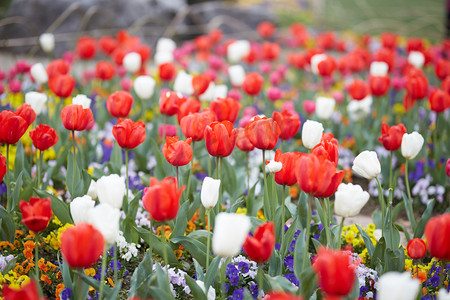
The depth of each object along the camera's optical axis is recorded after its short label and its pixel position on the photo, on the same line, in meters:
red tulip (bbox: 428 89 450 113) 2.98
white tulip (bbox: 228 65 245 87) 4.00
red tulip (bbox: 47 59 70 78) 3.38
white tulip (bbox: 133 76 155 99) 3.15
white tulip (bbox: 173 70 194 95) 3.26
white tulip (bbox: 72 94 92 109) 2.48
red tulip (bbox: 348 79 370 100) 3.39
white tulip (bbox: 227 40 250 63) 4.83
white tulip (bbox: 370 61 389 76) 4.02
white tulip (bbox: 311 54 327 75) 4.17
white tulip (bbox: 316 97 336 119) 3.09
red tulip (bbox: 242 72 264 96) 3.39
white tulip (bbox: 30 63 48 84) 3.39
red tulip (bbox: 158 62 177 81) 3.57
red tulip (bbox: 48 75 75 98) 2.81
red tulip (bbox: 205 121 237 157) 1.87
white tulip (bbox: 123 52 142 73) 4.00
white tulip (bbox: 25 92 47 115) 2.56
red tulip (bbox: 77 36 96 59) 4.42
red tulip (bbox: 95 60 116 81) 3.92
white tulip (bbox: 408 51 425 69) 4.48
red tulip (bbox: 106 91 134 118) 2.52
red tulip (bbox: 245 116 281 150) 1.86
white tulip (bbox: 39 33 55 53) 4.27
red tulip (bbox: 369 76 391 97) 3.53
